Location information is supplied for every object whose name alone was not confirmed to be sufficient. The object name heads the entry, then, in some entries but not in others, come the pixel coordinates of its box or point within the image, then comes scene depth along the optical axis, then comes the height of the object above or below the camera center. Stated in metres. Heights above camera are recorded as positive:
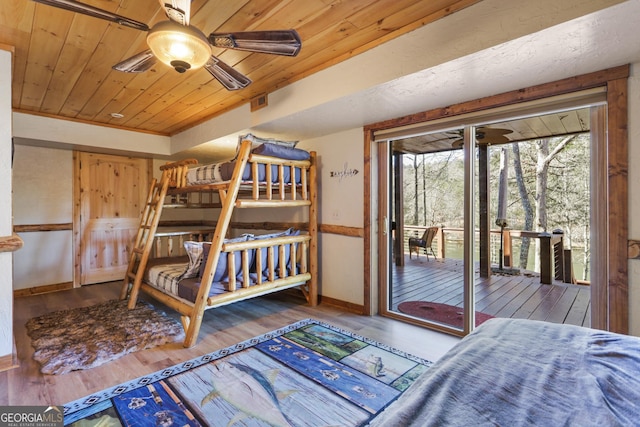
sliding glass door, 2.53 -0.05
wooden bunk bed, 2.69 -0.38
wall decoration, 3.40 +0.48
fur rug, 2.26 -1.10
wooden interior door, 4.57 +0.05
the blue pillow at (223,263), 2.78 -0.47
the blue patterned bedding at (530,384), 0.74 -0.51
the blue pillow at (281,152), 2.88 +0.65
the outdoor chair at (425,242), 3.66 -0.38
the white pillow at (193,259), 3.05 -0.47
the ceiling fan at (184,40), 1.38 +0.91
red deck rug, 3.00 -1.09
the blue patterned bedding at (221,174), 2.90 +0.42
